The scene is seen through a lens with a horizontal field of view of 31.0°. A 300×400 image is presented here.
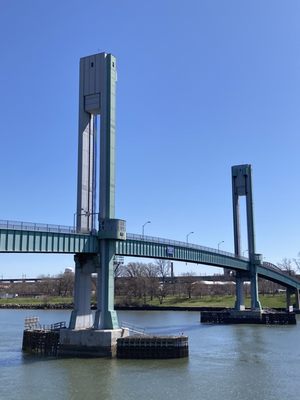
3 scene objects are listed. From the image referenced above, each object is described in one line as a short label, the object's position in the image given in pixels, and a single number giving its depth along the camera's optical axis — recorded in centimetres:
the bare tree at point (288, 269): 17476
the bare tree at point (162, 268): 18725
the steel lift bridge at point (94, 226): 4903
